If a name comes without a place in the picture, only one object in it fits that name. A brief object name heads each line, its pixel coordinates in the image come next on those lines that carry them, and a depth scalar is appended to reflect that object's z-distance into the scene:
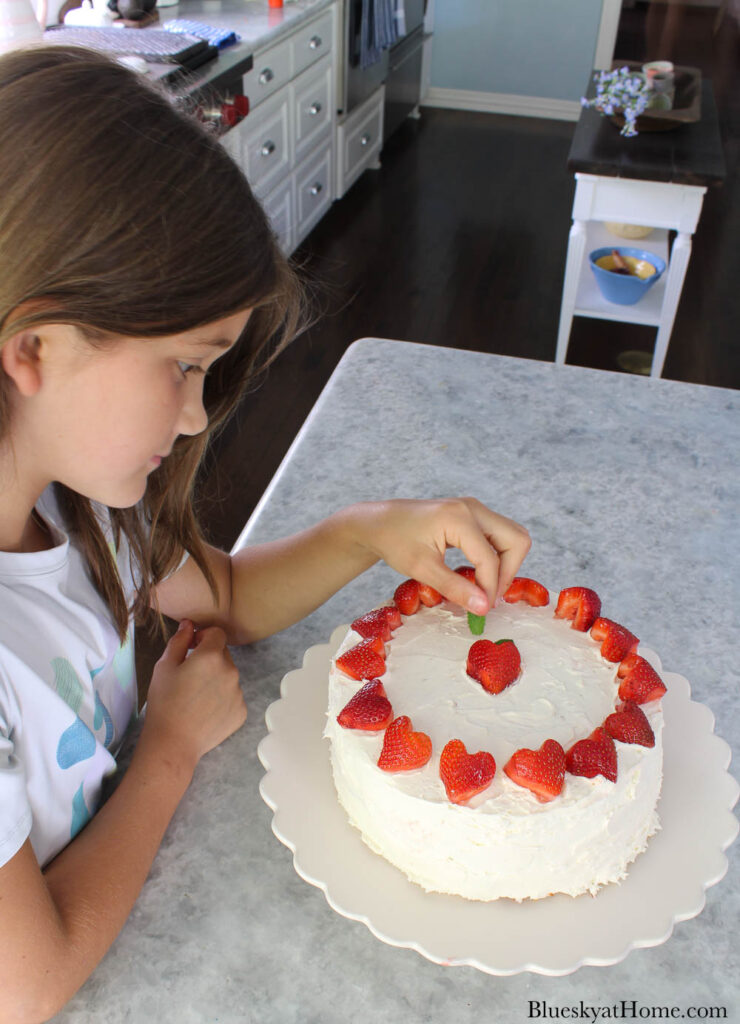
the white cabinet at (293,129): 3.09
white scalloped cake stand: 0.71
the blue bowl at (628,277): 2.67
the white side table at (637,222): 2.54
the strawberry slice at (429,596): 0.95
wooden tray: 2.63
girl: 0.63
